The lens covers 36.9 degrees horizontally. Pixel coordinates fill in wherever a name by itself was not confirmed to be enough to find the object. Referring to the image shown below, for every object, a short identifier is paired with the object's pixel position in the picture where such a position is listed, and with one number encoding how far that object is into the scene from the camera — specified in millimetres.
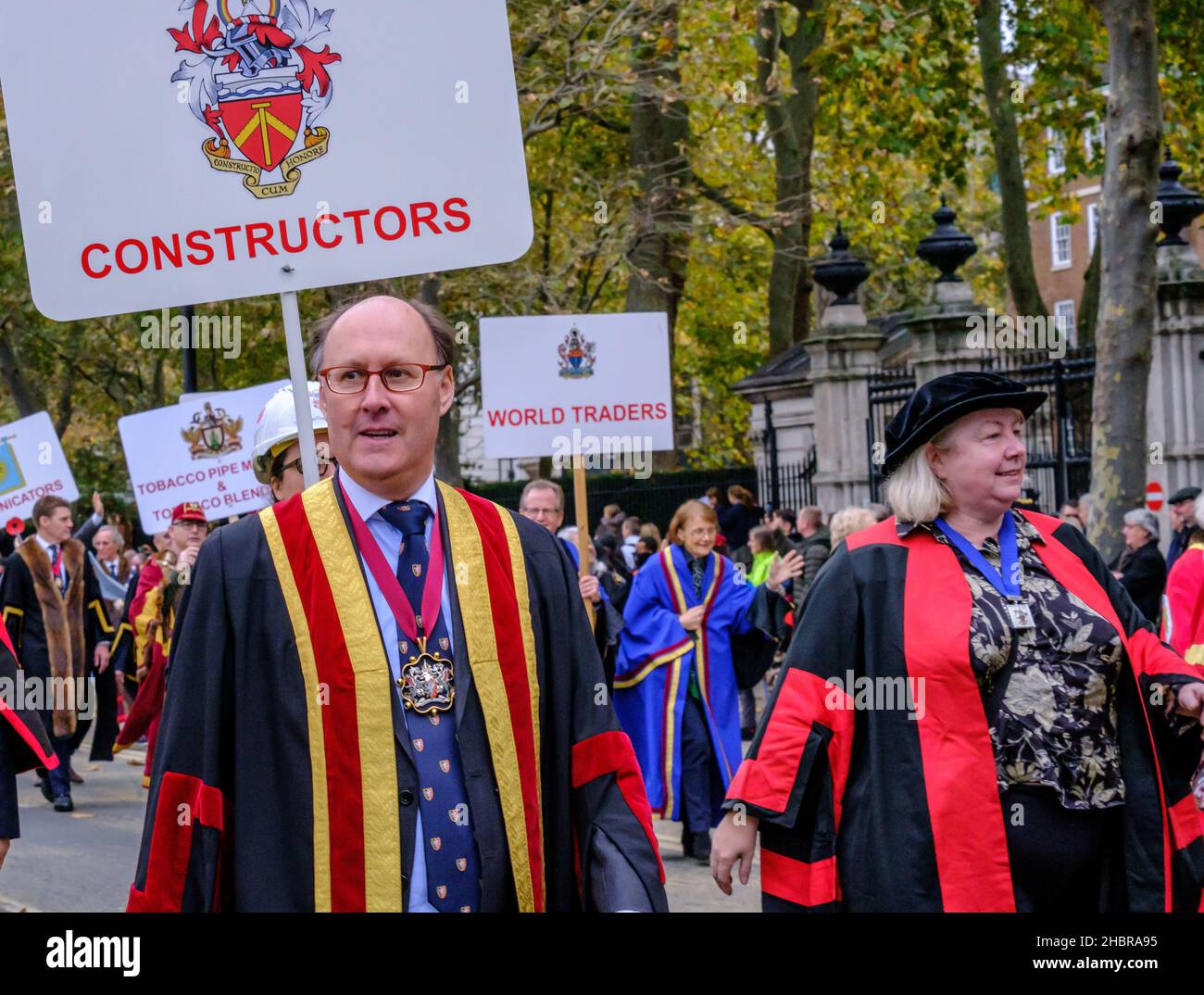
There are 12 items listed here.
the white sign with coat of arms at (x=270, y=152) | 4207
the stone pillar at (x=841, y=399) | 17359
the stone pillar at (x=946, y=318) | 15359
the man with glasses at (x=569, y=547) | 10336
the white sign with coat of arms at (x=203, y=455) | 12492
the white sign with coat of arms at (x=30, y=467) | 14836
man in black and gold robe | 3125
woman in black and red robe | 4445
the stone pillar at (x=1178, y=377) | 13875
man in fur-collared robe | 12812
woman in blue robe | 10453
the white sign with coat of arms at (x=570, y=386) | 9609
